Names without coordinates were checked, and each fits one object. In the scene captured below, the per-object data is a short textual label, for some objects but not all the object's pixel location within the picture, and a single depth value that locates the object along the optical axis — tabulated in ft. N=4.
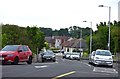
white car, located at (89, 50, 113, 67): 76.66
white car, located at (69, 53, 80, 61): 156.68
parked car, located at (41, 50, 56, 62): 105.72
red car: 62.62
